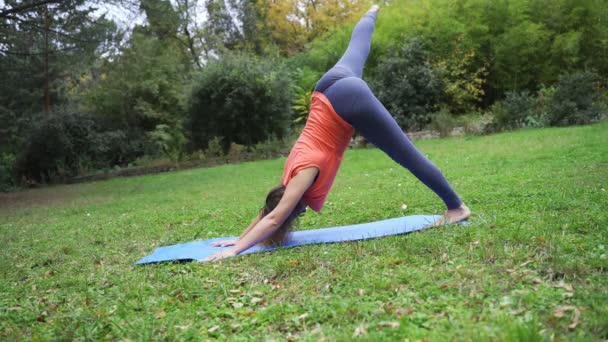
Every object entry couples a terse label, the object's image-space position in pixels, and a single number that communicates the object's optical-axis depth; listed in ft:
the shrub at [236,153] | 50.44
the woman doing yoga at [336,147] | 12.77
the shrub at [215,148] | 52.01
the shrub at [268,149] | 50.03
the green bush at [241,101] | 50.78
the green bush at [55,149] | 51.52
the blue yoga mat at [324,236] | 12.44
